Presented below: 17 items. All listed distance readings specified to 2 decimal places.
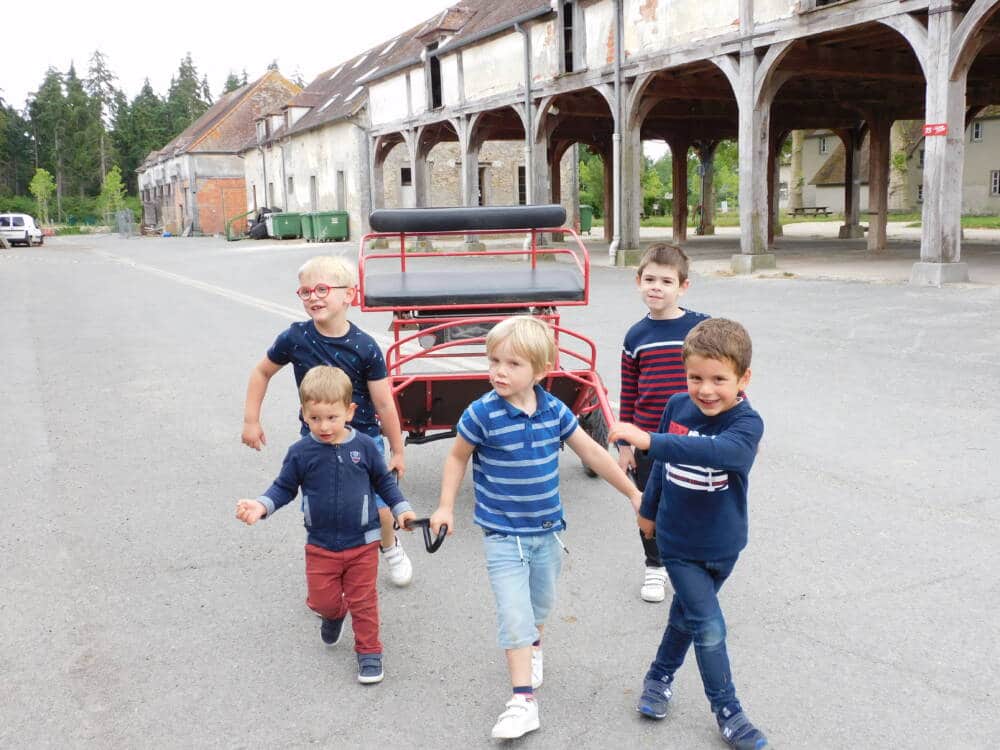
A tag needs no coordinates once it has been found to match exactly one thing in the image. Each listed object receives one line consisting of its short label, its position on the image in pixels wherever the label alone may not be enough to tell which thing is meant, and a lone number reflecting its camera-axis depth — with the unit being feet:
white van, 149.38
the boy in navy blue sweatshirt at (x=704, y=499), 8.23
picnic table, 184.58
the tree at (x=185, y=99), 383.98
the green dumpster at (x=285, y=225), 138.31
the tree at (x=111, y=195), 291.17
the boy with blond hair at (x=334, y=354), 11.89
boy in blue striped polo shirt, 9.14
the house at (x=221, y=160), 191.72
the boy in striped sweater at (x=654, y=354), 11.80
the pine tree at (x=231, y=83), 432.66
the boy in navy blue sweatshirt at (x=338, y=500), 10.28
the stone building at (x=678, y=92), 45.65
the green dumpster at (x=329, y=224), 127.24
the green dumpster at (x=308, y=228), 130.31
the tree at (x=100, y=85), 395.75
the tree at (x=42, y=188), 288.92
